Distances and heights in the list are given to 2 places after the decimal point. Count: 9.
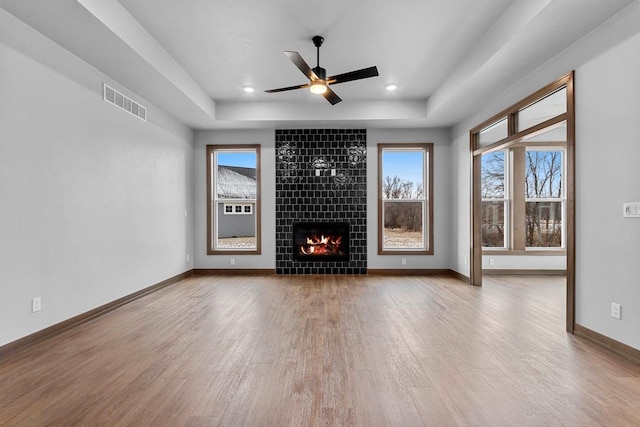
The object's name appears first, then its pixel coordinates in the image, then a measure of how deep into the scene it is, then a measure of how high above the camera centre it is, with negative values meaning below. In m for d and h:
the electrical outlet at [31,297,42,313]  2.85 -0.85
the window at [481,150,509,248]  6.51 +0.26
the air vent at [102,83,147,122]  3.85 +1.41
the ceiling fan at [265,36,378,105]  3.28 +1.45
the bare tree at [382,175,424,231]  6.43 +0.04
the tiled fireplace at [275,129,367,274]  6.31 +0.39
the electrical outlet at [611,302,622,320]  2.62 -0.80
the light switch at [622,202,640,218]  2.49 +0.03
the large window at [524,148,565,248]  6.44 +0.32
